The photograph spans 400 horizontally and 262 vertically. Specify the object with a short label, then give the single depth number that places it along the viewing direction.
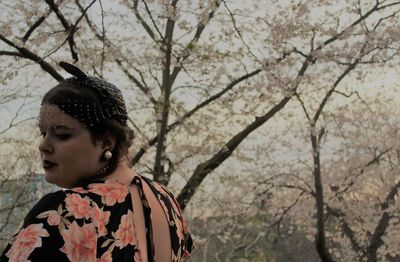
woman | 1.27
